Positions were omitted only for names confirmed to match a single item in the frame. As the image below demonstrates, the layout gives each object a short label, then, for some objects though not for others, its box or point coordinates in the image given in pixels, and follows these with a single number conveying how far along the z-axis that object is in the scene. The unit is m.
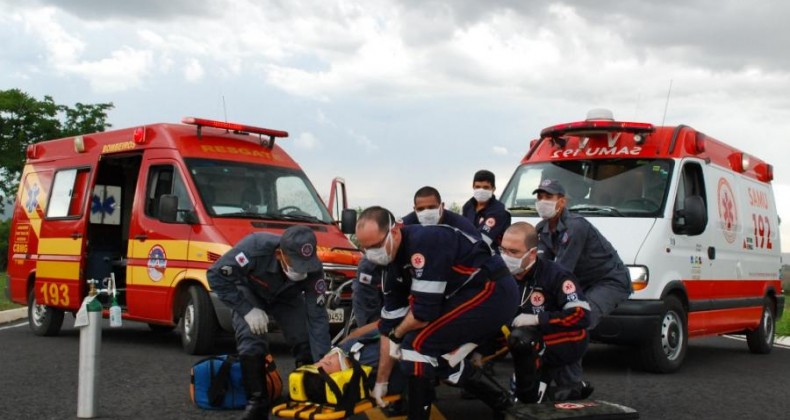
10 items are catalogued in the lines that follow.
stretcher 5.64
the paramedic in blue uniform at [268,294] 6.53
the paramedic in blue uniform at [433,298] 5.32
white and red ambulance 8.74
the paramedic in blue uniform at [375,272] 7.82
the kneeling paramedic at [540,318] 6.21
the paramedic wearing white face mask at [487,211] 8.80
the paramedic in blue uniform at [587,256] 7.30
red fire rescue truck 9.91
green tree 50.36
